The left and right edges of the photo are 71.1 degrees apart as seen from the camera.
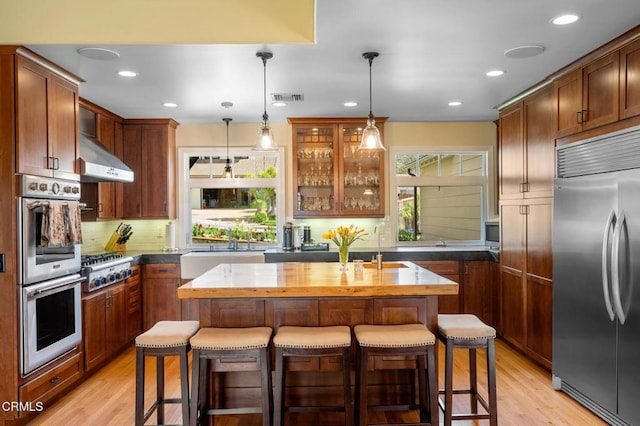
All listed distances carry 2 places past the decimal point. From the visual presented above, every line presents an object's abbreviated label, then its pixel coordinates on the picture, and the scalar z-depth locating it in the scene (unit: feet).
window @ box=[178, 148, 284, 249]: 19.02
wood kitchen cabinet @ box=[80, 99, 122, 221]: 15.39
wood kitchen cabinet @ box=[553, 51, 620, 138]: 9.89
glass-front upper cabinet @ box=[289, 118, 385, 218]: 18.02
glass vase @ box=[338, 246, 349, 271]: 11.08
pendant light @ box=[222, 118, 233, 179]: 18.15
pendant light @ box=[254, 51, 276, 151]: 11.55
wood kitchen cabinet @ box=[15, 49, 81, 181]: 10.03
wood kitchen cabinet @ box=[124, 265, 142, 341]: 15.34
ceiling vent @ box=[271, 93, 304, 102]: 14.12
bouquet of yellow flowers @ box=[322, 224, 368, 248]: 10.82
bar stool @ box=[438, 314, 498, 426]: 8.69
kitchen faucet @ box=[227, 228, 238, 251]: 18.42
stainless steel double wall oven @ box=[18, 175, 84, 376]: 9.95
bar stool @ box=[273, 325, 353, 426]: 8.23
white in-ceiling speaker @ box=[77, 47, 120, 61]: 10.15
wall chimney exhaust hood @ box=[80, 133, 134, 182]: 12.64
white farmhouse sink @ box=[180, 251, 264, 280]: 15.42
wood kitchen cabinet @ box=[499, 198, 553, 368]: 12.64
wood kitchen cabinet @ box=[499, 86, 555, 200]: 12.67
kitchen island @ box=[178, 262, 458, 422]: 8.95
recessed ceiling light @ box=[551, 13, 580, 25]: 8.71
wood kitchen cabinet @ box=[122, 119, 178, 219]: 17.71
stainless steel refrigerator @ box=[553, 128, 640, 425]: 8.96
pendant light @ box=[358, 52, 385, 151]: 11.05
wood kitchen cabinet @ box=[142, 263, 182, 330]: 16.53
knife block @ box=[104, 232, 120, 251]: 17.28
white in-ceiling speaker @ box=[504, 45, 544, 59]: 10.39
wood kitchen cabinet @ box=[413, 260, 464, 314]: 16.57
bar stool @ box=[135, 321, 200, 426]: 8.50
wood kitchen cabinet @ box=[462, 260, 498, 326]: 16.70
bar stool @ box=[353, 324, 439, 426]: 8.28
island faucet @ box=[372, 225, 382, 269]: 11.04
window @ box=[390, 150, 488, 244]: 19.10
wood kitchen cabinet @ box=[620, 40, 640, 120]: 9.14
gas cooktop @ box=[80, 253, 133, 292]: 12.48
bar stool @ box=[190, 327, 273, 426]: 8.23
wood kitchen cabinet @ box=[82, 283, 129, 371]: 12.63
